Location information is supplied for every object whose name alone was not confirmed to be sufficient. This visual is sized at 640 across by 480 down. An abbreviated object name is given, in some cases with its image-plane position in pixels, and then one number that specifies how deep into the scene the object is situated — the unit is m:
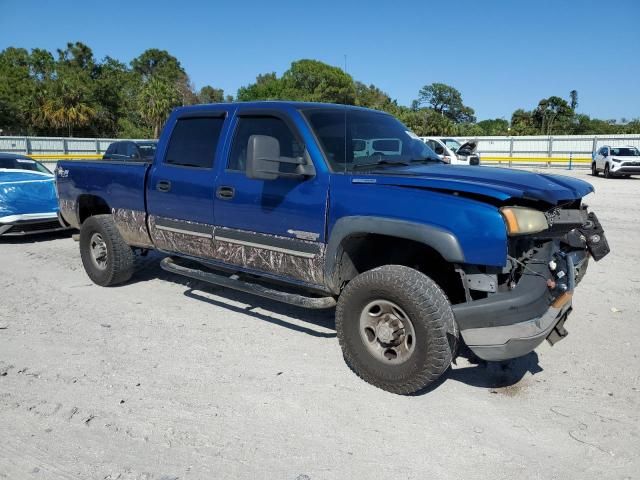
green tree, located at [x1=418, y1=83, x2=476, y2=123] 99.00
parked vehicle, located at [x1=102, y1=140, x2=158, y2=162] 17.16
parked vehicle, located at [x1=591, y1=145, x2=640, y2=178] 23.01
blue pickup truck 3.29
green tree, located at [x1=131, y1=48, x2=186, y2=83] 102.56
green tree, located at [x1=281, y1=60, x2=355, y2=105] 68.00
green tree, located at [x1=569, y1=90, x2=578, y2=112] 92.88
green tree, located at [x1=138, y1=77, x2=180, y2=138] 50.19
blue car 8.45
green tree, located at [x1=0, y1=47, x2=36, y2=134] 45.69
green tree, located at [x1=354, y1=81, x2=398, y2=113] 63.62
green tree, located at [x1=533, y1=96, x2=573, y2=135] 70.88
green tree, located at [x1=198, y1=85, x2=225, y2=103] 89.19
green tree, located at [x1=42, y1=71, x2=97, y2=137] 46.53
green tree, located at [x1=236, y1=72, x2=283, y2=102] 69.88
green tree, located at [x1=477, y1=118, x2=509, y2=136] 66.24
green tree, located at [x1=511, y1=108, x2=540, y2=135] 66.60
